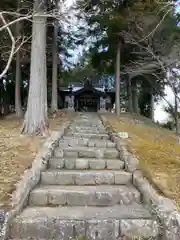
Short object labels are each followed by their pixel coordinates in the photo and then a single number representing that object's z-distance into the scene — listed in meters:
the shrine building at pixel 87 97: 17.89
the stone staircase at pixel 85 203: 2.03
